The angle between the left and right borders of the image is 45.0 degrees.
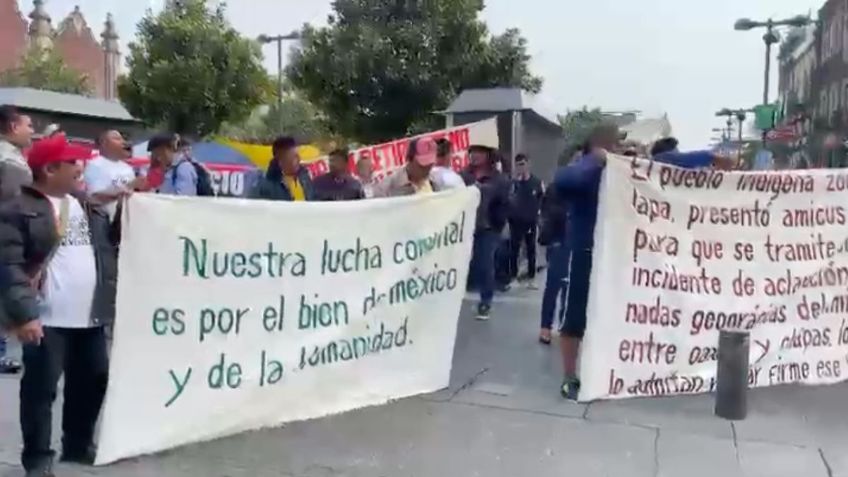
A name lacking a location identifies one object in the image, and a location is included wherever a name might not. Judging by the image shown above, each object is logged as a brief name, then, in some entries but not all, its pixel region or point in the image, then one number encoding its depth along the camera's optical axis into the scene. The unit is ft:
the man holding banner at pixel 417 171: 23.57
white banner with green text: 15.71
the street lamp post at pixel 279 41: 106.06
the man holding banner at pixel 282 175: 22.66
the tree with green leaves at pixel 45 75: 133.90
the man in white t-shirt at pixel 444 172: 25.86
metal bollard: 19.57
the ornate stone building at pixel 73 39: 206.18
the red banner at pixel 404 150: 38.99
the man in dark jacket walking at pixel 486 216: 30.45
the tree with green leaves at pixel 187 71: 99.30
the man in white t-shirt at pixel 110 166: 22.45
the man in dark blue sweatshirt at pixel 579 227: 20.39
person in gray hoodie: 20.88
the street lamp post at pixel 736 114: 125.70
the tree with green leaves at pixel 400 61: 78.23
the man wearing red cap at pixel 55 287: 13.60
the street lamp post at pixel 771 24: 72.64
